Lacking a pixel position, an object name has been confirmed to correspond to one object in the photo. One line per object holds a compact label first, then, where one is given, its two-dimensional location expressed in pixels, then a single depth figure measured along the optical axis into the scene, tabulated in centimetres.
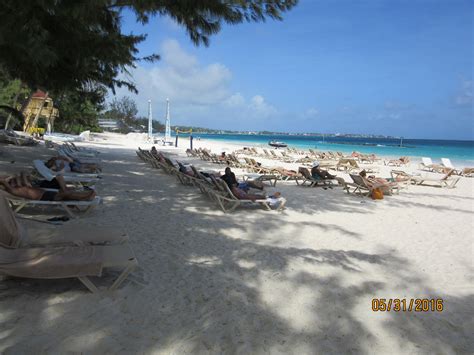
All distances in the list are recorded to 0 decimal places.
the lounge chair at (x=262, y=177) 1023
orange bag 891
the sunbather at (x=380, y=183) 925
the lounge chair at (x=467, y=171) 1775
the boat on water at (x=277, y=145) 4366
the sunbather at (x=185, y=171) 907
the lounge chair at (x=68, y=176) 724
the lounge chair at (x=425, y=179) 1223
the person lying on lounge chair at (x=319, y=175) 1052
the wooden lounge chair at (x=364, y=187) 918
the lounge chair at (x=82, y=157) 1137
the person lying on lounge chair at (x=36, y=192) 509
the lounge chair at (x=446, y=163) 1916
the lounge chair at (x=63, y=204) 500
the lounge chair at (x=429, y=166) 1814
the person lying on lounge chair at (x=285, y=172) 1117
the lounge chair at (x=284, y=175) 1095
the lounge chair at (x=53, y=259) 273
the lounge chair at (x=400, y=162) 2284
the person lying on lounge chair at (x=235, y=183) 752
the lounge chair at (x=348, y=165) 1671
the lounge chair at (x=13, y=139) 1708
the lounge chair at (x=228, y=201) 658
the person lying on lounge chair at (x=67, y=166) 816
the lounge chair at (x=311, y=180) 1041
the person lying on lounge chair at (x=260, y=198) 679
